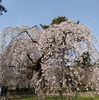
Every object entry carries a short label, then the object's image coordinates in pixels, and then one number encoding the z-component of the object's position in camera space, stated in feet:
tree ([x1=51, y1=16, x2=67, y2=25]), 63.99
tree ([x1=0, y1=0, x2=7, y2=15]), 36.32
